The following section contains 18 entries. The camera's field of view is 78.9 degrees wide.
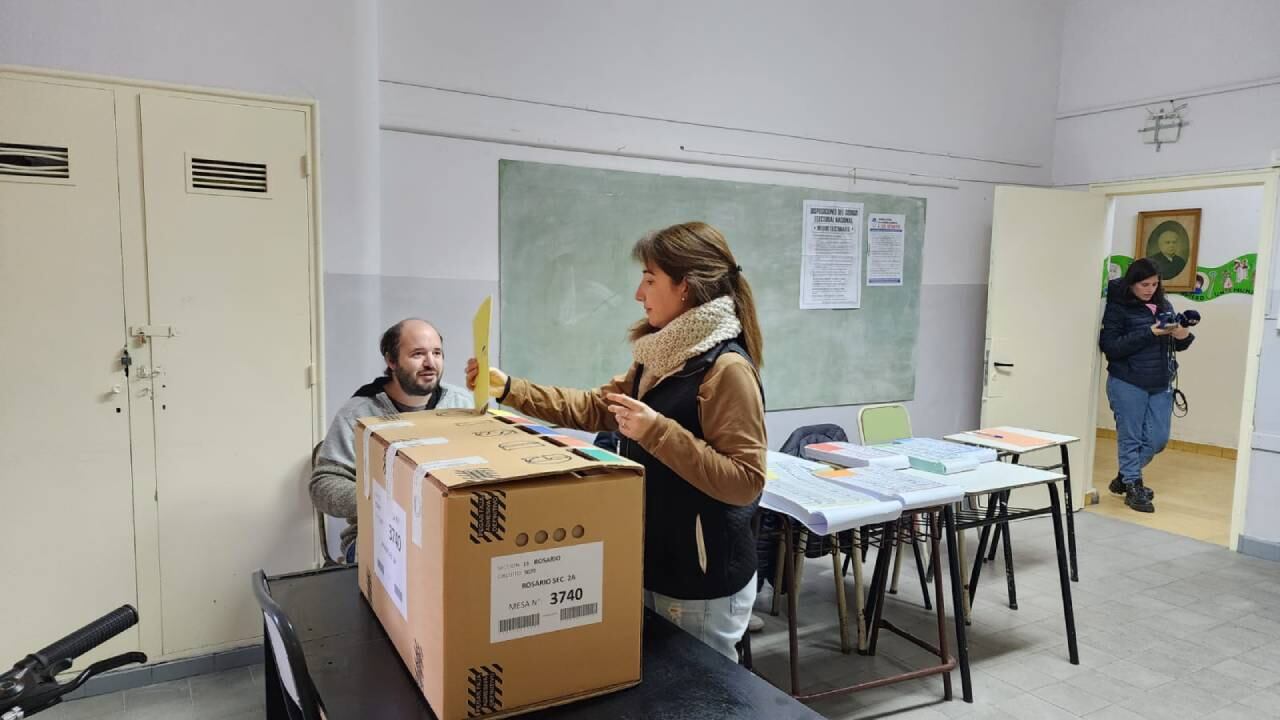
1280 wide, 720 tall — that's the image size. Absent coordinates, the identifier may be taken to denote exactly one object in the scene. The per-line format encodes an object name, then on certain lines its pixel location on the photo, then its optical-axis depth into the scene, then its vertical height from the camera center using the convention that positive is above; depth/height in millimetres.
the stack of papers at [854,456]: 2969 -667
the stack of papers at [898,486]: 2512 -670
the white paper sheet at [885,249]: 4656 +234
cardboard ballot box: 951 -376
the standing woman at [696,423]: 1468 -273
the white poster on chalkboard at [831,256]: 4406 +172
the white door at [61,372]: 2455 -347
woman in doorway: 5098 -486
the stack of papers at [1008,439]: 3566 -699
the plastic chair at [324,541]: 2650 -932
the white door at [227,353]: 2646 -292
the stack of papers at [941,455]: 2957 -672
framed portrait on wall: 6836 +456
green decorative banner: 6543 +149
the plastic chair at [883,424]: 3744 -666
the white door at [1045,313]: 4879 -136
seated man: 2291 -379
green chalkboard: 3529 +8
